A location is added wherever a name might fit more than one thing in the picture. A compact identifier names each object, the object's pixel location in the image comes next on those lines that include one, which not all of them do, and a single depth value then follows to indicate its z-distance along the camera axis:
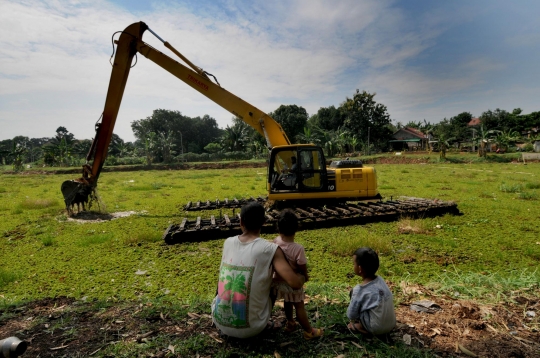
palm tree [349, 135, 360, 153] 40.11
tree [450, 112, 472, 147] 45.12
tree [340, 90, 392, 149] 44.50
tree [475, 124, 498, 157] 30.34
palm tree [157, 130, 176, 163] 41.41
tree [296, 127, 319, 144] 37.94
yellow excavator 7.96
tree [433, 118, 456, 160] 31.47
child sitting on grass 2.60
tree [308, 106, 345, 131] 54.41
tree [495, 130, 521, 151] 34.72
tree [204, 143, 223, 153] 52.70
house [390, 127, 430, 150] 48.38
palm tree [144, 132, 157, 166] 39.94
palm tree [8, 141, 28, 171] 36.87
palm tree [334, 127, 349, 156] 40.62
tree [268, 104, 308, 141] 49.56
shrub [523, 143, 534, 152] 34.97
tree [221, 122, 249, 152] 46.56
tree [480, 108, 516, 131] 46.72
